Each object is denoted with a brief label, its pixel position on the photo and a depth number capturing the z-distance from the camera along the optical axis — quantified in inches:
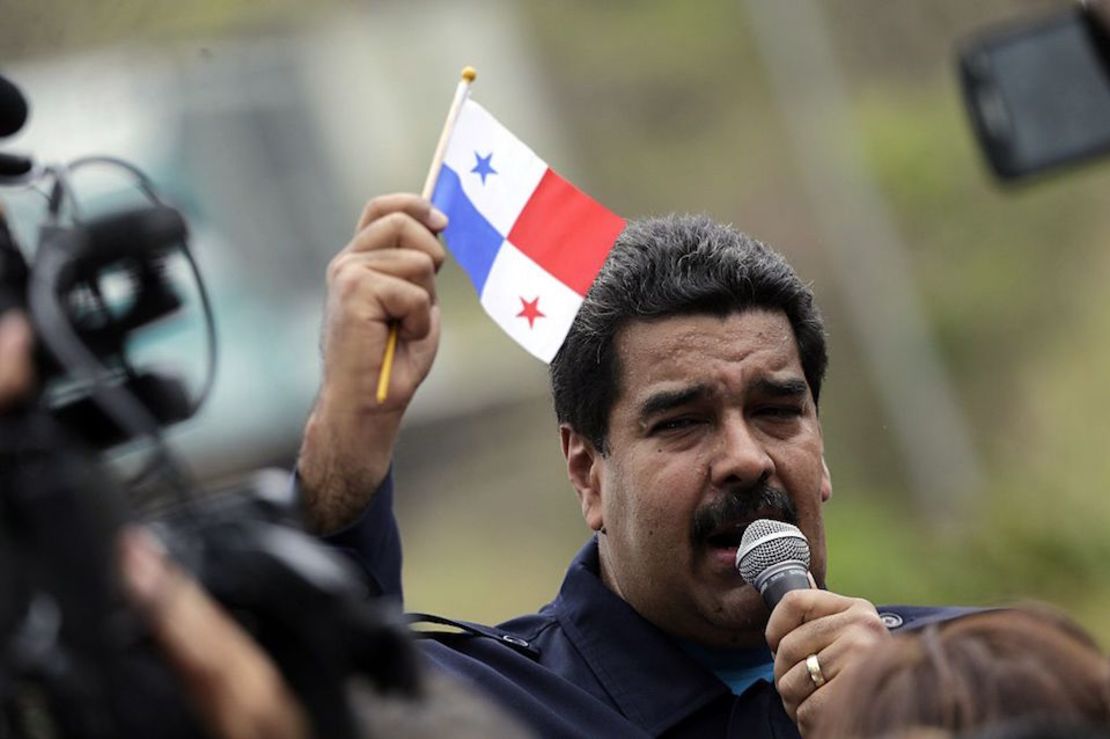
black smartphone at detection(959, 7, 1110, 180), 225.9
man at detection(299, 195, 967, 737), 276.4
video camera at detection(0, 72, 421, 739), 151.6
